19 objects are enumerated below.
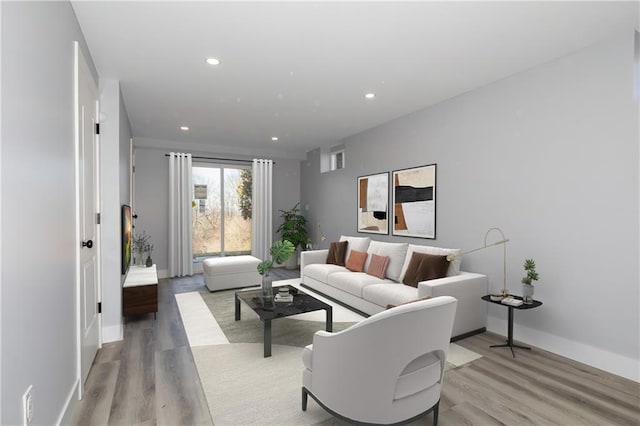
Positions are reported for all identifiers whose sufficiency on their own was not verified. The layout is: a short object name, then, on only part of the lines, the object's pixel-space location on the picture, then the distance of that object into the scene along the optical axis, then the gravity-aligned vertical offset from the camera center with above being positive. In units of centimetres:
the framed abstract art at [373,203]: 519 +12
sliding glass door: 702 +2
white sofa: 335 -87
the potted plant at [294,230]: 731 -43
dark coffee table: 301 -95
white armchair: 167 -83
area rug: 214 -129
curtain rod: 689 +110
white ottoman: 520 -99
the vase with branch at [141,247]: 576 -64
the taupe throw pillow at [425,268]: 369 -65
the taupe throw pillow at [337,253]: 529 -67
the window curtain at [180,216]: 646 -10
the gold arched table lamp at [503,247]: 328 -39
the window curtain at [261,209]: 721 +4
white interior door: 240 -2
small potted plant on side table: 297 -64
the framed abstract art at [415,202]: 441 +13
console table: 375 -97
